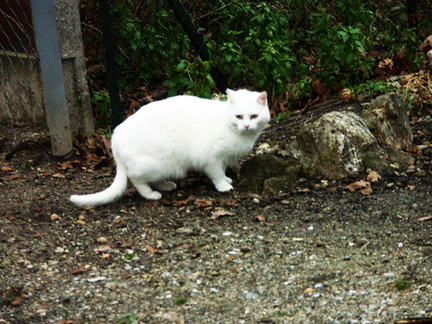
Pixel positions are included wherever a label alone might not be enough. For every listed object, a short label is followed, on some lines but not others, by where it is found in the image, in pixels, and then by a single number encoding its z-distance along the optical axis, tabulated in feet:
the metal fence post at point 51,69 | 16.89
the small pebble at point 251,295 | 10.57
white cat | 14.84
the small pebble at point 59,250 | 12.72
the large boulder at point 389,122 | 17.10
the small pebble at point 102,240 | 13.16
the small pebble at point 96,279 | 11.47
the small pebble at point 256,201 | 14.89
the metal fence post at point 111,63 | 18.66
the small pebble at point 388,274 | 10.76
